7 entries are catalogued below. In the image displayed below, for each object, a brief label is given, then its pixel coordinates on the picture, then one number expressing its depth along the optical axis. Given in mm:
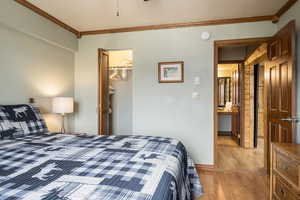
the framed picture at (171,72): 3262
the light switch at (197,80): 3201
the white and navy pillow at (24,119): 2044
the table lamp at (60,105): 2906
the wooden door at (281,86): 2111
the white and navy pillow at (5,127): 1908
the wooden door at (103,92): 3557
